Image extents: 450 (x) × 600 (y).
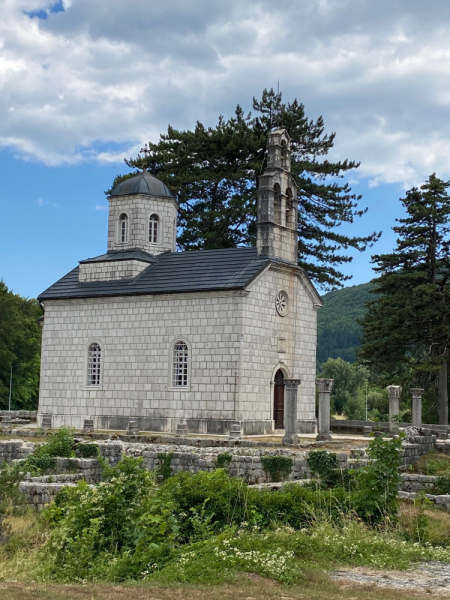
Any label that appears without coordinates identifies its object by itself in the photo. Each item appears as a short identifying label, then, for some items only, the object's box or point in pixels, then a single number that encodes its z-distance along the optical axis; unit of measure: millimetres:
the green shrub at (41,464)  18875
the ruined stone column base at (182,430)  26453
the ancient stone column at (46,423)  30211
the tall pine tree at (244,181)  41312
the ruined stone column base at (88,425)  28220
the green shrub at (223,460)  19094
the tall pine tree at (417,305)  36031
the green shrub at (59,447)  20766
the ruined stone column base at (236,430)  25497
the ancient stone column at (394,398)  26531
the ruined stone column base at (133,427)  26723
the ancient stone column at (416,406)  27438
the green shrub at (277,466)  18797
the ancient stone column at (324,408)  24922
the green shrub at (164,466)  19469
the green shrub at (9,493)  13172
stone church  28453
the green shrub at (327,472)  15664
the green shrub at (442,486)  16895
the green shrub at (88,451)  21078
